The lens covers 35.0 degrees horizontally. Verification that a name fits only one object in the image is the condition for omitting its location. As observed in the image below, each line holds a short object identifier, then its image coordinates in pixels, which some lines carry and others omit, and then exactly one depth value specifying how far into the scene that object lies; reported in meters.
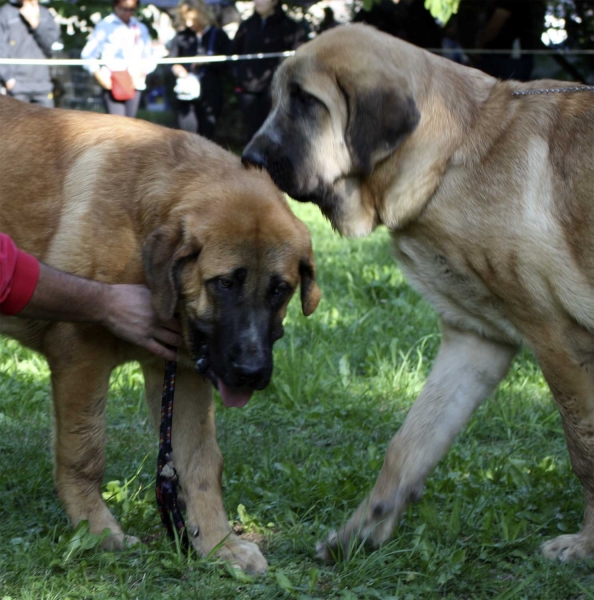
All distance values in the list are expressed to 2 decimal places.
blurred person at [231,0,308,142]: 13.05
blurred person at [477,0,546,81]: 13.02
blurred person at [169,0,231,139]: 13.44
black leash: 3.29
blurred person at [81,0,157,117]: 11.16
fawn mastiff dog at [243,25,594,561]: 3.31
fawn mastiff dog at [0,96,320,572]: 3.08
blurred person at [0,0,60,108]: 10.69
